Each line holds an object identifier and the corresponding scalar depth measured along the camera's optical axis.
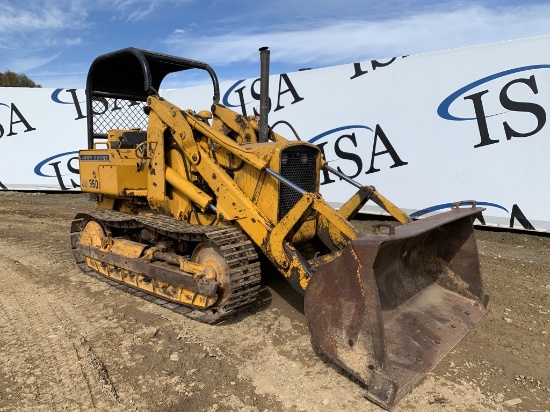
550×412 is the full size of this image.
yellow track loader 2.96
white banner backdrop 7.30
